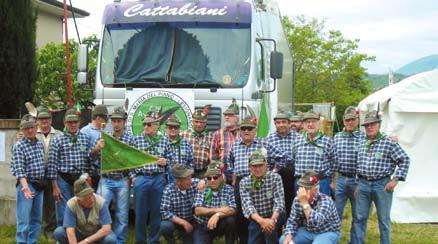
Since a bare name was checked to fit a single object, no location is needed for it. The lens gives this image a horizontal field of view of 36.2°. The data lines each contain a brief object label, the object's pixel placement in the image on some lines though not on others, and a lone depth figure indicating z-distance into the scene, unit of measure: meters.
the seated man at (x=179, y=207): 8.31
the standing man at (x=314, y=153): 8.55
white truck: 9.52
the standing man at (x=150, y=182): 8.59
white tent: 12.14
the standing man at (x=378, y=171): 8.55
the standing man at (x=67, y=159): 8.52
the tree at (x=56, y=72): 17.50
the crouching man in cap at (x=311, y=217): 7.41
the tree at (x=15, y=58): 11.45
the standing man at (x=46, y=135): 8.65
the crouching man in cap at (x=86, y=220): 7.57
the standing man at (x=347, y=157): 8.86
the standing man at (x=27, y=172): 8.38
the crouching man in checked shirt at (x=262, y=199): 7.99
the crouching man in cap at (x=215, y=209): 8.19
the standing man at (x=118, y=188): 8.47
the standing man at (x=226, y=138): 8.83
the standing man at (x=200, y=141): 8.91
